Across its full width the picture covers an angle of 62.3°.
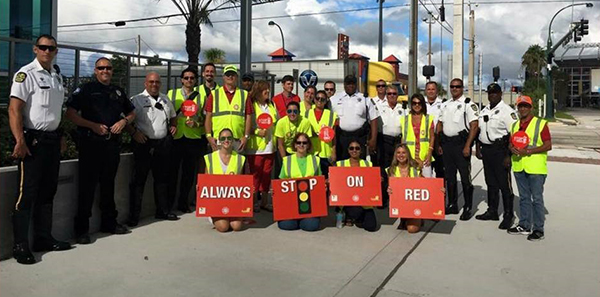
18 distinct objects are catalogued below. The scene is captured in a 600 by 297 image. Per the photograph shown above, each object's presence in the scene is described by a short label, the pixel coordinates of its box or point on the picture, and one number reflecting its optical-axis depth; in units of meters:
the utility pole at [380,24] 23.50
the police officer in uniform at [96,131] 5.22
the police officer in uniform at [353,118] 6.97
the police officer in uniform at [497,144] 6.38
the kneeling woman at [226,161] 5.96
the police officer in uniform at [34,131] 4.41
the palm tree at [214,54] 49.06
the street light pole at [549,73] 37.47
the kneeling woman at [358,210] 6.15
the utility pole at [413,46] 13.53
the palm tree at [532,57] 83.36
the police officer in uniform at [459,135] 6.78
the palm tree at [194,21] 19.61
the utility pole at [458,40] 16.52
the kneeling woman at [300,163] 6.19
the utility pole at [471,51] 23.35
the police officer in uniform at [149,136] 5.99
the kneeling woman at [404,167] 6.18
